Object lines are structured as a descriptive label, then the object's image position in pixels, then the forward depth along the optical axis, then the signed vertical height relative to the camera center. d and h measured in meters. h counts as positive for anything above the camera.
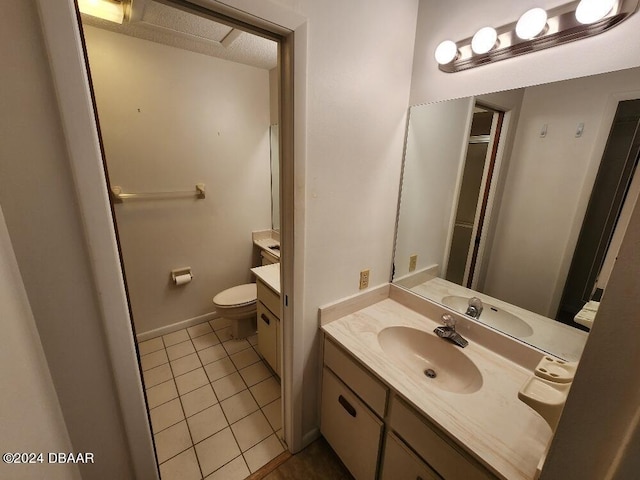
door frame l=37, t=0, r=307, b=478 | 0.58 -0.01
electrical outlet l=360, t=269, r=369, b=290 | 1.42 -0.53
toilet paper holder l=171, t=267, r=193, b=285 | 2.30 -0.88
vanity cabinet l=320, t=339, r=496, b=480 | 0.81 -0.94
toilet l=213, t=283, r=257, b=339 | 2.14 -1.06
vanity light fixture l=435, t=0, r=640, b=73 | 0.79 +0.56
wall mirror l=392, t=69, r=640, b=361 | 0.89 -0.04
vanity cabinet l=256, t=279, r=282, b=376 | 1.68 -1.00
